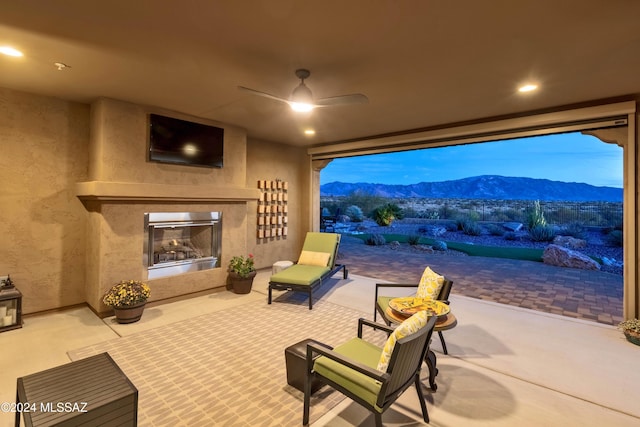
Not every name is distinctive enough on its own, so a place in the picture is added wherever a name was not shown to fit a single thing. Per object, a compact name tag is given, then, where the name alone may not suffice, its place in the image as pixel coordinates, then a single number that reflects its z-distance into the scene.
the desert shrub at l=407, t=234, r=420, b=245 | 11.27
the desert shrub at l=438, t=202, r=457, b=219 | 13.26
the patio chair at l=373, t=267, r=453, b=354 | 2.89
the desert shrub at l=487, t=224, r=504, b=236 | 11.80
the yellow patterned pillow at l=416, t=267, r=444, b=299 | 2.90
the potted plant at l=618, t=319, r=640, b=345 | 3.16
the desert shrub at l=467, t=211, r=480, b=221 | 12.63
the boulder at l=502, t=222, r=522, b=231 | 11.42
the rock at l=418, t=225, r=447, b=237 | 12.76
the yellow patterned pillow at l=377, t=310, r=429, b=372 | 1.72
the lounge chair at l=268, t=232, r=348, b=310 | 4.25
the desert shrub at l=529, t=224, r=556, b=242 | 10.47
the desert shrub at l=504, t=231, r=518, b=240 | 11.31
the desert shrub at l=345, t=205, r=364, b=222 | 14.24
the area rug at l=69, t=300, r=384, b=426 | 2.10
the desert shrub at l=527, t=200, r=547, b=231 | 10.77
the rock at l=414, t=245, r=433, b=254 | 10.51
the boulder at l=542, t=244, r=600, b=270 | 7.46
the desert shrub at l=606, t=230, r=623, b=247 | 9.14
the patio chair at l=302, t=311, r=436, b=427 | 1.63
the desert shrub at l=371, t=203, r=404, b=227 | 13.29
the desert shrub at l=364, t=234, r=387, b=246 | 11.53
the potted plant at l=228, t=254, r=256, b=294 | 4.74
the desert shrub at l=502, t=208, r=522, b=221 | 11.64
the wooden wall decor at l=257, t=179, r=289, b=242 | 6.23
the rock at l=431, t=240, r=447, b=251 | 10.96
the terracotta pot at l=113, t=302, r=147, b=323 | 3.53
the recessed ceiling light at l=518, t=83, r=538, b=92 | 3.20
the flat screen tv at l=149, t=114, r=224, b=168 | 4.14
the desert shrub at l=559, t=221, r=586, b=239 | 10.04
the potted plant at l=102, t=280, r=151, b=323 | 3.53
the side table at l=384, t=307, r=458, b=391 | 2.36
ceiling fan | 2.75
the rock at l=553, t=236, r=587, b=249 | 9.57
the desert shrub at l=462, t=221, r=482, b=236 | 12.23
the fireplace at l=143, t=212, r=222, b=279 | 4.19
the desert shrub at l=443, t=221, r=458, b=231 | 12.94
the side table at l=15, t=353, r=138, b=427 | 1.46
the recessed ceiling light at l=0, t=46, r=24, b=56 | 2.53
